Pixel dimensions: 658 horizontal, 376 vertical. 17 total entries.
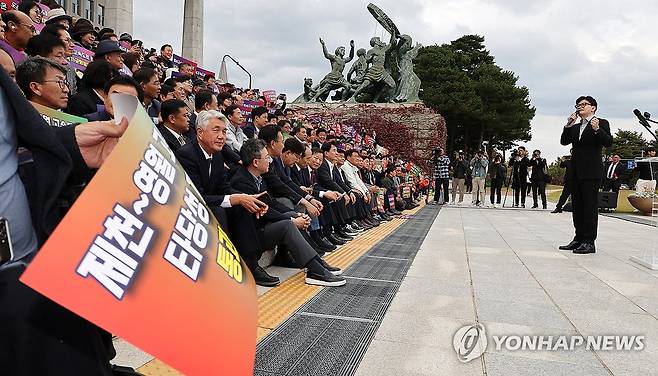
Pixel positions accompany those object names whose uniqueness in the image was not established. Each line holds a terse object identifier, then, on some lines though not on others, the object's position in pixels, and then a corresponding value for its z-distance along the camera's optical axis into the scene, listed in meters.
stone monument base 23.97
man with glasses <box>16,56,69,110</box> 2.09
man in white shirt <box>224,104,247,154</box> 5.60
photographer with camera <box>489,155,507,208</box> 14.10
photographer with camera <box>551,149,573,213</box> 11.83
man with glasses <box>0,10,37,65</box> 4.41
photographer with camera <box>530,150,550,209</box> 13.09
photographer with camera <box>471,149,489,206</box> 14.02
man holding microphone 5.80
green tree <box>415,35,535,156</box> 37.78
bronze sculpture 25.47
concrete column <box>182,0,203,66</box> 19.61
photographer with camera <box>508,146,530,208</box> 13.40
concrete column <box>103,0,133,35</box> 15.05
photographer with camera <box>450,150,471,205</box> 14.38
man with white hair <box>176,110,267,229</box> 3.44
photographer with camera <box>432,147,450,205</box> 14.38
